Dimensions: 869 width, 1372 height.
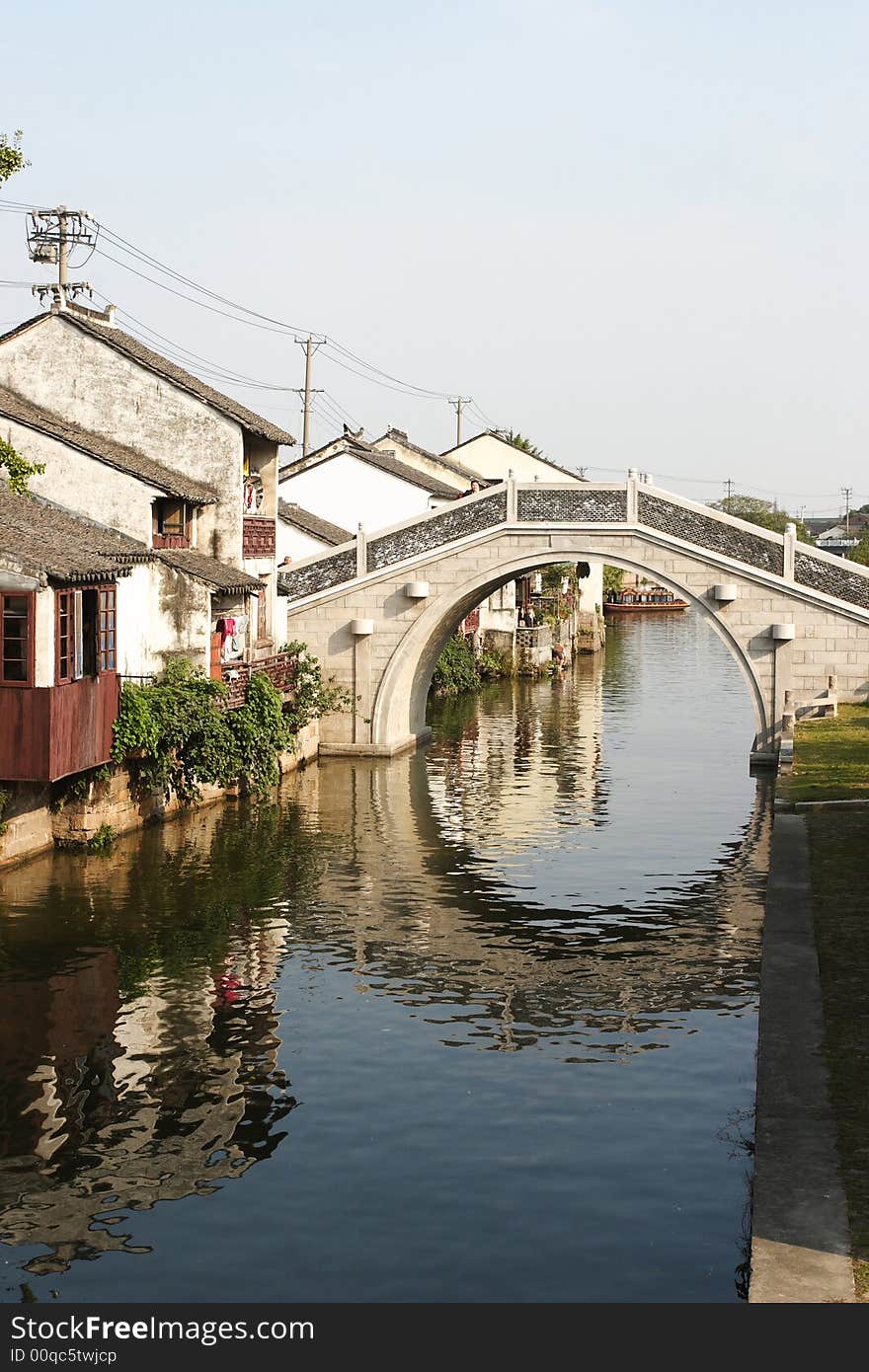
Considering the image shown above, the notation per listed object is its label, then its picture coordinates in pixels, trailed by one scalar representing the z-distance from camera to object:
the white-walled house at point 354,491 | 60.12
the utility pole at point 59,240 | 38.66
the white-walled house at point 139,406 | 35.19
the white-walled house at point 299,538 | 49.41
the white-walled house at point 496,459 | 85.19
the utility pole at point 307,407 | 70.82
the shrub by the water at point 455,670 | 55.66
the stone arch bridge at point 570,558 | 37.81
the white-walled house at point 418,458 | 72.81
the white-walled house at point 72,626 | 24.34
